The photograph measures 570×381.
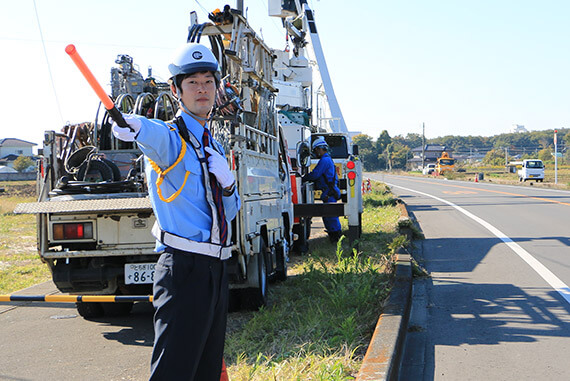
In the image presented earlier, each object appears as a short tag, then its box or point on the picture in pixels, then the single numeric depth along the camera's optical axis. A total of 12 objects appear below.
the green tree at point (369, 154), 131.88
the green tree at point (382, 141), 142.12
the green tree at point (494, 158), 127.12
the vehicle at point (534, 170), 52.22
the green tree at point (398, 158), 141.12
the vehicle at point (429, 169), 92.99
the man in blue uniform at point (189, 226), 3.03
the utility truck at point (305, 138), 11.45
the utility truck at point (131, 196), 6.59
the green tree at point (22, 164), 95.31
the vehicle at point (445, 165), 82.62
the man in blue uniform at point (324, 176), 12.38
